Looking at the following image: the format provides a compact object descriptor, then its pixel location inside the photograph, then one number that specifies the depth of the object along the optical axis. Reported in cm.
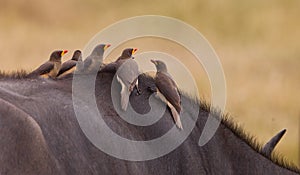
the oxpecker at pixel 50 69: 1485
